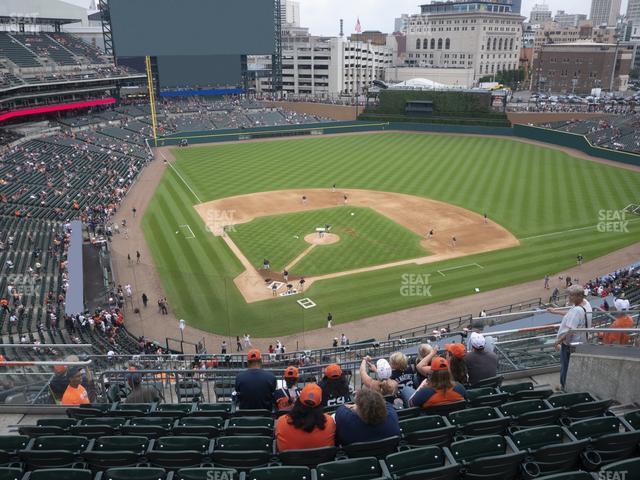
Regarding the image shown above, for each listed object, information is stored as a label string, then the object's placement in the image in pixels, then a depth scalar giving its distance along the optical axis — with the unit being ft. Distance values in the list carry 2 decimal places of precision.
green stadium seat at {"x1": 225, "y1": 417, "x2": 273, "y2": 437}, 21.38
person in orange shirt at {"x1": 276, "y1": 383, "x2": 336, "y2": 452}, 18.98
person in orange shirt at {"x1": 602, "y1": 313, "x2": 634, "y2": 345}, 28.63
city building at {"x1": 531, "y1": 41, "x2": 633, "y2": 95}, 376.07
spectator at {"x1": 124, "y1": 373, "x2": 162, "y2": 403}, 29.55
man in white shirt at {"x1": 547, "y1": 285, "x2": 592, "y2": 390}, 27.50
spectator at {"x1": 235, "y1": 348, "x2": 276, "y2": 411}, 24.36
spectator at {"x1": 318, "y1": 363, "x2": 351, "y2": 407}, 23.52
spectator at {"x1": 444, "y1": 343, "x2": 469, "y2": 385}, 24.34
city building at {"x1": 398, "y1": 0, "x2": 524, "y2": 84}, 453.17
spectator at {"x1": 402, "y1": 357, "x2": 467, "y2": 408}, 21.97
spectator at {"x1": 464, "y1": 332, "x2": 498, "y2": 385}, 26.11
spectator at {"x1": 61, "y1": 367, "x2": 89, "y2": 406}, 29.25
